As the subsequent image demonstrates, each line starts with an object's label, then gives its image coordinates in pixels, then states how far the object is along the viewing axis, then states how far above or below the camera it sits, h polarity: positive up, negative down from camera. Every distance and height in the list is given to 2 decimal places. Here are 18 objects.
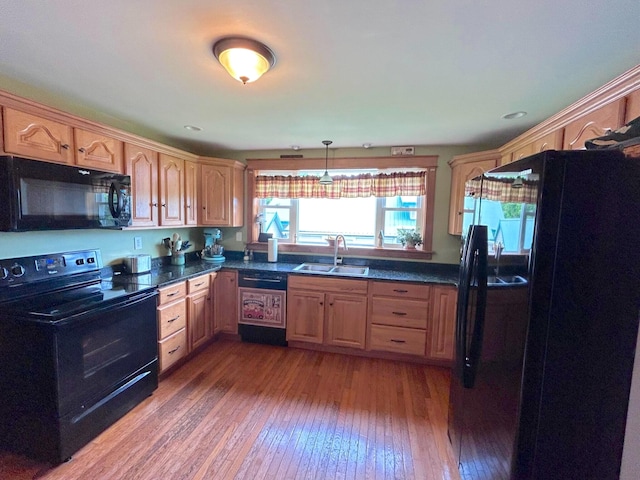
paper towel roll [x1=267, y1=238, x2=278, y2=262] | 3.53 -0.39
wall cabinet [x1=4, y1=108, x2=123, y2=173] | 1.64 +0.44
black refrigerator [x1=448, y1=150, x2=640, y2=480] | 0.83 -0.26
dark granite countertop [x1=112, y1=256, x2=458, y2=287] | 2.53 -0.55
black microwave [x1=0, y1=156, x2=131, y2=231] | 1.59 +0.09
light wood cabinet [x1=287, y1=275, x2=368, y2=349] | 2.94 -0.95
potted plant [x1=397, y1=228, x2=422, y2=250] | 3.31 -0.19
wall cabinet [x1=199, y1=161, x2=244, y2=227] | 3.36 +0.26
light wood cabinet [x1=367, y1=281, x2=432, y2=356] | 2.80 -0.94
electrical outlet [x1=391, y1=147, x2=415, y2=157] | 3.22 +0.78
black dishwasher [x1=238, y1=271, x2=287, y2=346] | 3.11 -0.96
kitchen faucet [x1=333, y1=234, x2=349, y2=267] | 3.39 -0.32
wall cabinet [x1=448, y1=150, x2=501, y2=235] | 2.72 +0.51
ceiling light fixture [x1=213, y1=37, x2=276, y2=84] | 1.34 +0.76
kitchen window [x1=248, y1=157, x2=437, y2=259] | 3.30 +0.08
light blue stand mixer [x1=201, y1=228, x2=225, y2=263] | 3.53 -0.40
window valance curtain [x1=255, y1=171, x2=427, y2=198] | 3.28 +0.40
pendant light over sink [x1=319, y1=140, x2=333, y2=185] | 3.10 +0.44
